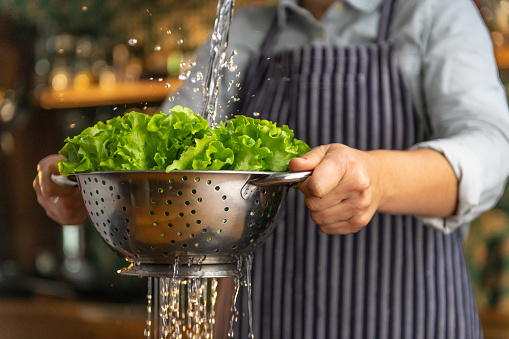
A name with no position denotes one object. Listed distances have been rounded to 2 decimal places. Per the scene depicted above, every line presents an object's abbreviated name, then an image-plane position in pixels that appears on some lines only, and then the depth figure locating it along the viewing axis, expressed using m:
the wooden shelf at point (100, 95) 2.54
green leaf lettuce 0.64
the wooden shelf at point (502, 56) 2.05
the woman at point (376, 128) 1.03
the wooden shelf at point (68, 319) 2.32
